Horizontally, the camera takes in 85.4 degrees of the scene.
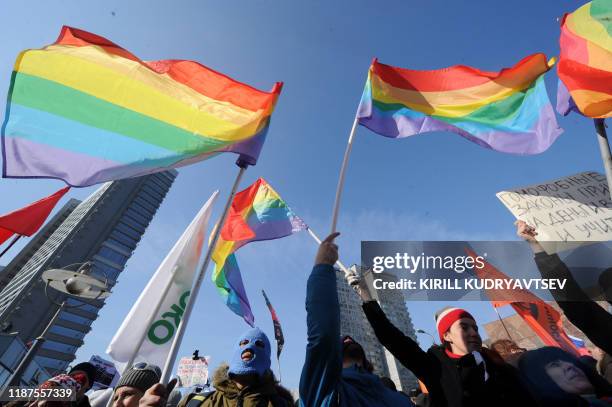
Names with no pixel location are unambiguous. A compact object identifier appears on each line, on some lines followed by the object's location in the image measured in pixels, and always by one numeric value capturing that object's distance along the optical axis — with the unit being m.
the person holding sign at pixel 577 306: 2.26
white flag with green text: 4.05
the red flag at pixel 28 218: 5.77
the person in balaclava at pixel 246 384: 2.36
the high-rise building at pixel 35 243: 89.31
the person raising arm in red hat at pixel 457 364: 1.70
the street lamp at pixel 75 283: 5.98
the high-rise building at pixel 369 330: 60.53
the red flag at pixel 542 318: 3.93
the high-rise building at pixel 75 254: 66.19
